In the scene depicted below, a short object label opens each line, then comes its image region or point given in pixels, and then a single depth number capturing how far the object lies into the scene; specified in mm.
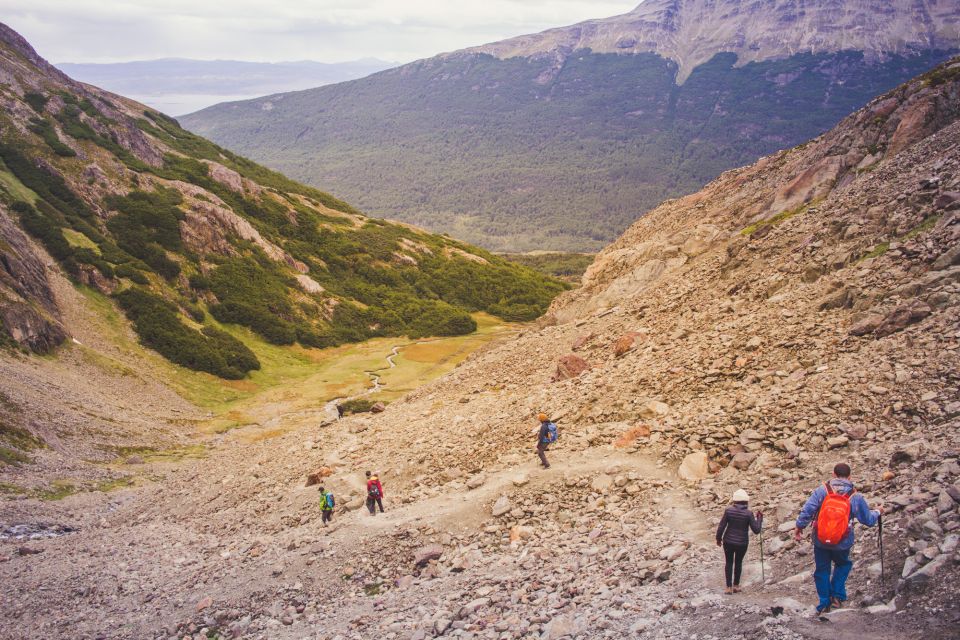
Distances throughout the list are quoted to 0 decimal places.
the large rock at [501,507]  17594
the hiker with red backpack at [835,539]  9641
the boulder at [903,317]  16672
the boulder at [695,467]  16094
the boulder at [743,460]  15517
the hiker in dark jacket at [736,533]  11133
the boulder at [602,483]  16969
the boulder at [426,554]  16625
